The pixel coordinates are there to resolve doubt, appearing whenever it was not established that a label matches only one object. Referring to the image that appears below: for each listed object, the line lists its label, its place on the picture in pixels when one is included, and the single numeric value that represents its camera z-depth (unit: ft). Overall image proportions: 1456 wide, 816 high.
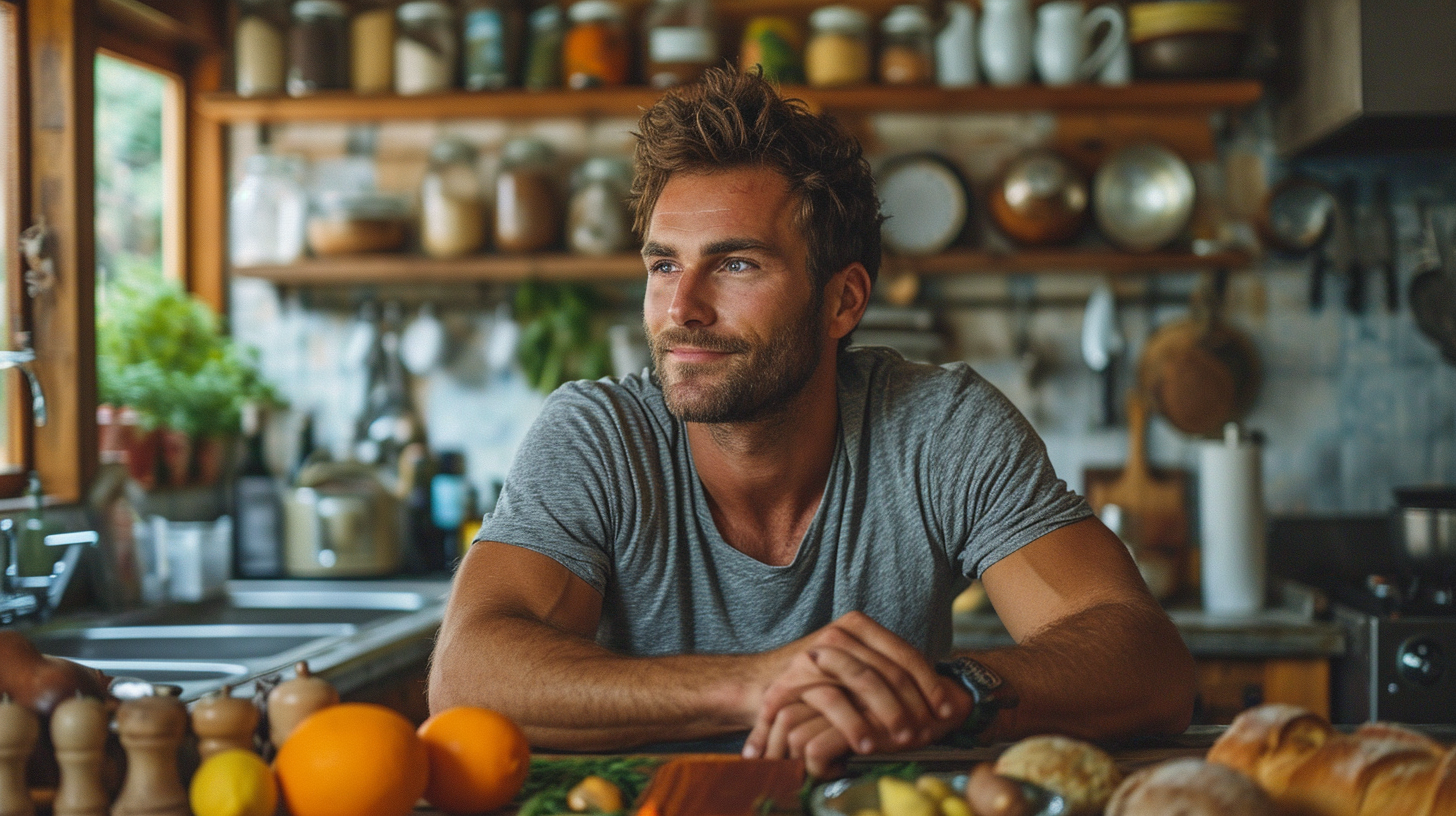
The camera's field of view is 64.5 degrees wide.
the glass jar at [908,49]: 8.71
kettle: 8.43
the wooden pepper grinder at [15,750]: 2.28
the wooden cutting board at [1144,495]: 8.93
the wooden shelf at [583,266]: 8.70
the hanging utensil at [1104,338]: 9.11
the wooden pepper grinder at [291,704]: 2.53
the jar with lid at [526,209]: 8.91
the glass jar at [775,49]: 8.64
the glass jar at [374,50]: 9.11
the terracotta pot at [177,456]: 8.23
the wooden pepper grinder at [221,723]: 2.39
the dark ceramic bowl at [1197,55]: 8.55
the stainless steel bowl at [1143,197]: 8.94
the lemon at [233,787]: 2.29
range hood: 7.60
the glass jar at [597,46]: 8.76
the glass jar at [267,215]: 9.16
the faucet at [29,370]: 6.09
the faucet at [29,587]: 5.81
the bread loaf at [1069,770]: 2.33
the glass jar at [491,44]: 8.92
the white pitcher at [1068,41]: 8.52
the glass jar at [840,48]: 8.70
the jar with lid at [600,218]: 8.82
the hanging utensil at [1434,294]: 8.96
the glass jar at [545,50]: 8.96
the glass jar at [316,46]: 9.00
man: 4.25
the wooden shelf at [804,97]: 8.61
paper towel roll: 7.93
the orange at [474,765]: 2.53
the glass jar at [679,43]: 8.67
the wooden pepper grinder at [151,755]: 2.30
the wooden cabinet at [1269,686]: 7.35
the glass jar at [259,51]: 9.04
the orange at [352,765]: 2.36
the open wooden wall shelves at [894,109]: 8.69
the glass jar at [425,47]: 8.99
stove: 6.98
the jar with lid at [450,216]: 9.03
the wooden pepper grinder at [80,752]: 2.29
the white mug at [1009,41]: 8.59
